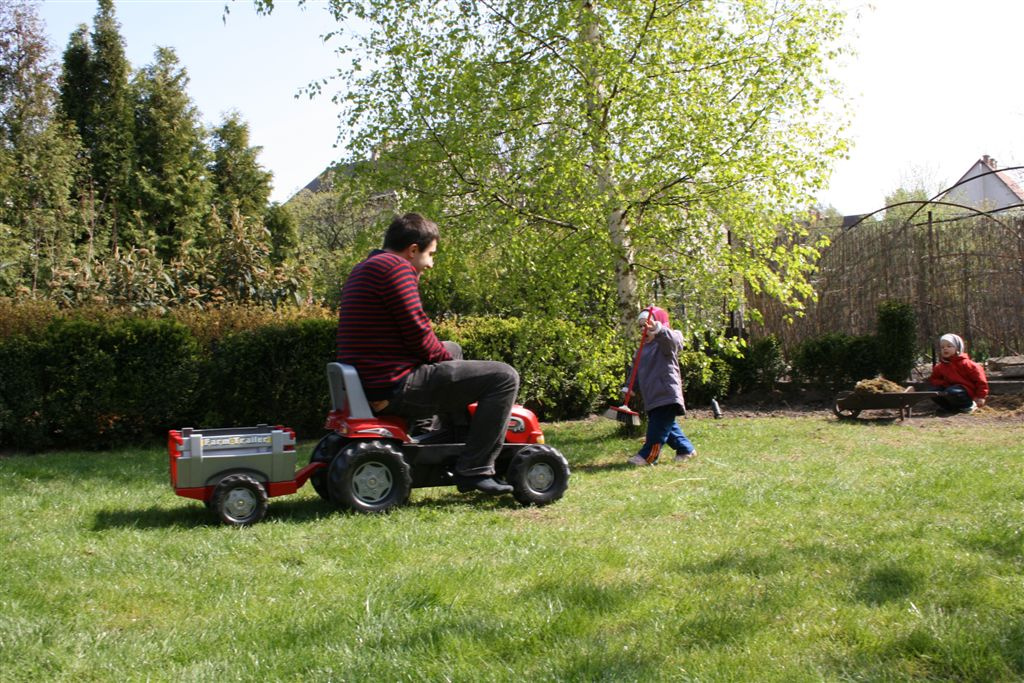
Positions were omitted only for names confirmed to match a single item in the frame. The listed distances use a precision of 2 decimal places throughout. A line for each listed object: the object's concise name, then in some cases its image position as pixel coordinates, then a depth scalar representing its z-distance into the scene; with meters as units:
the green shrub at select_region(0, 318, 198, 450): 9.12
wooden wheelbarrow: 10.55
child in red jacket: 10.95
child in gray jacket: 7.99
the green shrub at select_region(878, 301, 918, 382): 12.76
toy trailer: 5.26
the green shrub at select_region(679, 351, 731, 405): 12.68
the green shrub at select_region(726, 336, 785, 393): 13.45
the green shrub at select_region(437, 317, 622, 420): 9.43
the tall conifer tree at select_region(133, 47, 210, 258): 21.55
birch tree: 8.62
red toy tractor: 5.49
